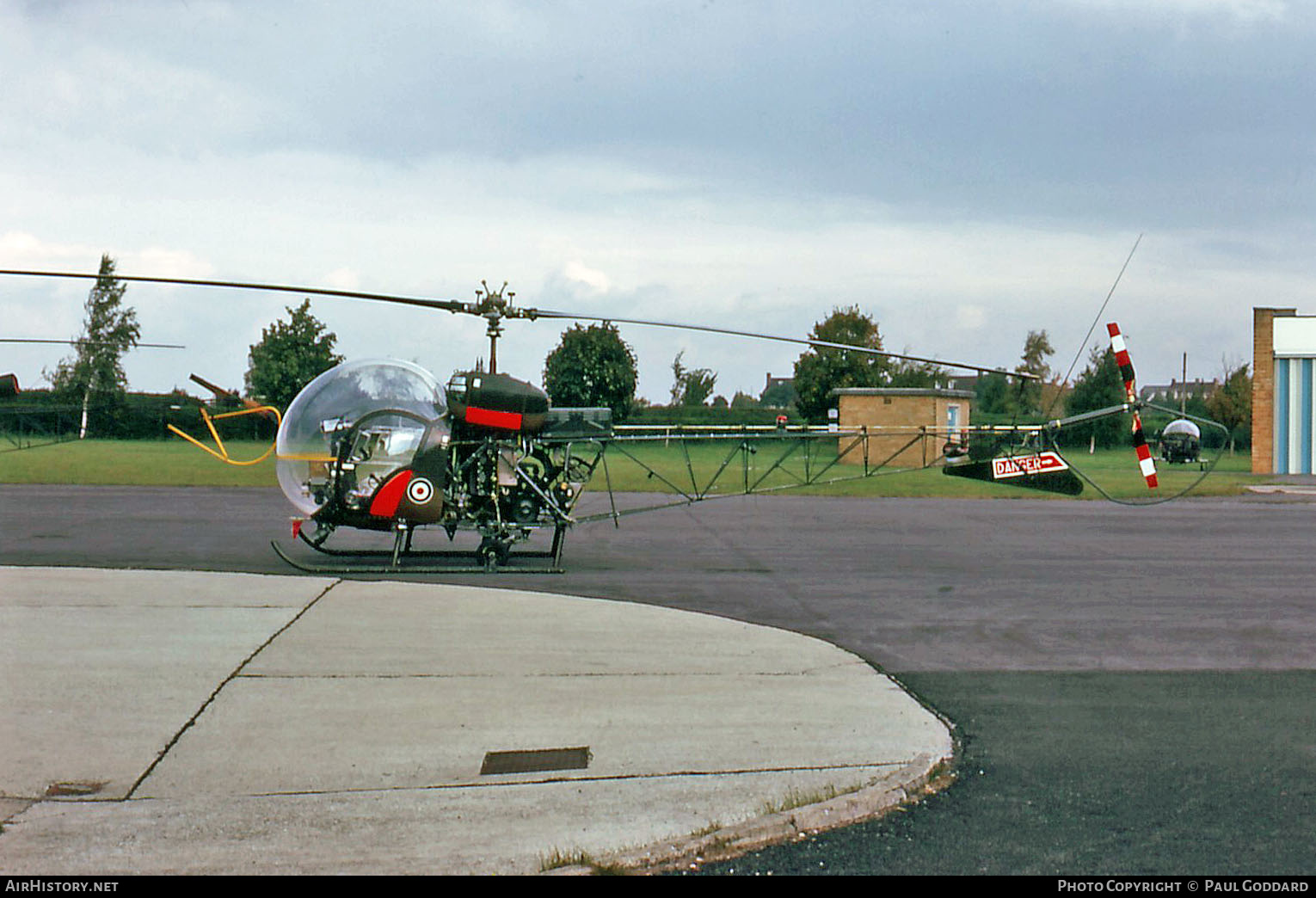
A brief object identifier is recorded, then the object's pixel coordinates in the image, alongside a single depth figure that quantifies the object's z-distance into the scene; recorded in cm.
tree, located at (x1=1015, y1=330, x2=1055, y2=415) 8477
